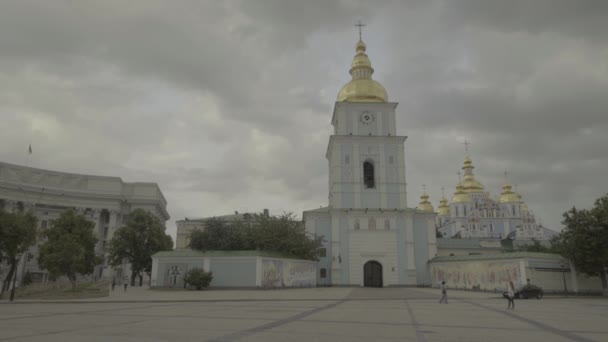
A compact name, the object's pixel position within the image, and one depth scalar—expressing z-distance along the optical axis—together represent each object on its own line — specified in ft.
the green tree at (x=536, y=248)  157.25
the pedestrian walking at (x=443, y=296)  80.94
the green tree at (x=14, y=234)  97.09
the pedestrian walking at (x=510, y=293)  71.82
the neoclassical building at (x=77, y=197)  213.05
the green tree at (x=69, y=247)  117.80
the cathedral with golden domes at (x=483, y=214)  325.01
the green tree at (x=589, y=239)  110.52
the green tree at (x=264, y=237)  152.15
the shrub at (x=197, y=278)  121.90
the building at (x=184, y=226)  267.39
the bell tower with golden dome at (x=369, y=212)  164.86
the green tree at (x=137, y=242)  172.86
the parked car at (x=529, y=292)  104.27
